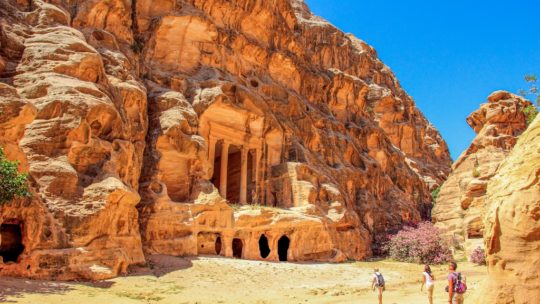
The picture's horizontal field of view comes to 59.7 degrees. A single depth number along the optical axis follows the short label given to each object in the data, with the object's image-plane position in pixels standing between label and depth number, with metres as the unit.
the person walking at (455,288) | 12.70
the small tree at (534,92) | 28.41
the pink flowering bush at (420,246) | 42.85
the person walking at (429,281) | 15.47
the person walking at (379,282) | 16.98
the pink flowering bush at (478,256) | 34.84
